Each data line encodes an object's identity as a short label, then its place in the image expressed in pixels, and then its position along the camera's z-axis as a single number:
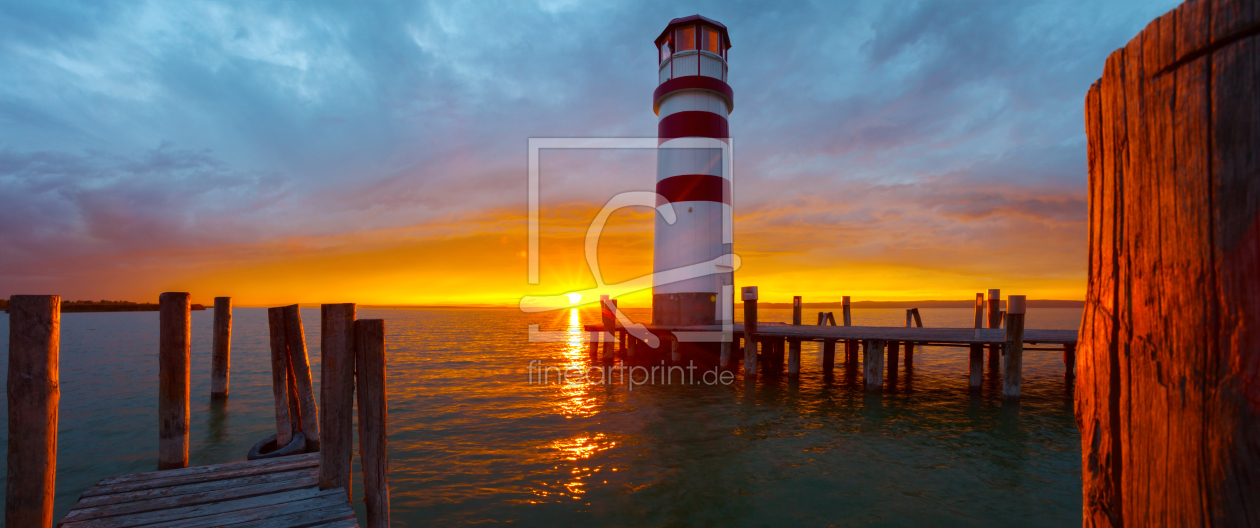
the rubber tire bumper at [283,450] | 6.83
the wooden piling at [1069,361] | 16.15
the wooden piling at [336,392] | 5.16
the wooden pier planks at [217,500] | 4.43
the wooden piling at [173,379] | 5.69
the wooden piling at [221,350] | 11.34
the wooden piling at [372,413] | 5.26
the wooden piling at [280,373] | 7.58
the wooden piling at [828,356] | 18.33
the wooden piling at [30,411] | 4.14
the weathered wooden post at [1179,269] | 1.06
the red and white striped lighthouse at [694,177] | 17.98
